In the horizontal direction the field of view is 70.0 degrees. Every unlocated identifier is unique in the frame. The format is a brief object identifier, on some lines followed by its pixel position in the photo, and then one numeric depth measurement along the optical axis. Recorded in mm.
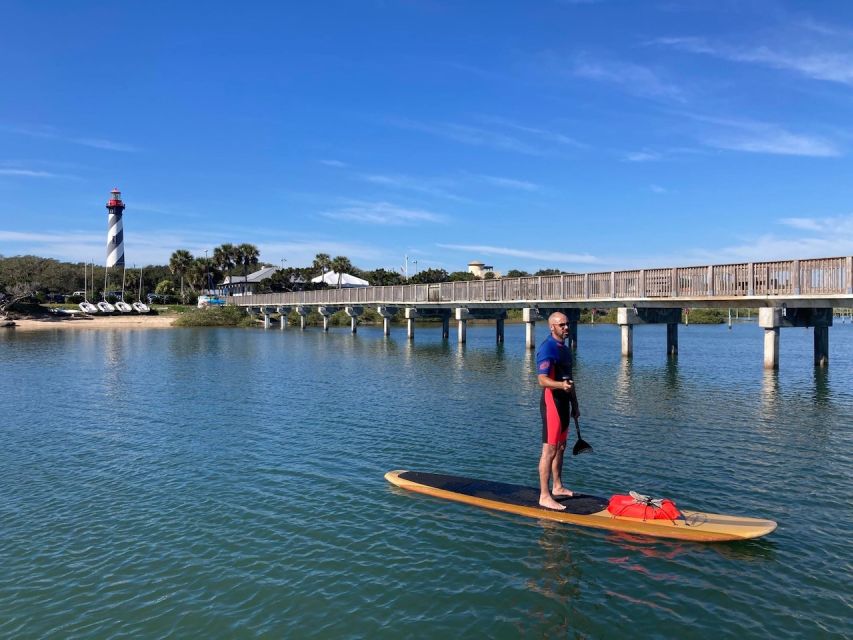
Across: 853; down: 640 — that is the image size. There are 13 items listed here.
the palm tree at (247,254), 113312
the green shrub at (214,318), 87112
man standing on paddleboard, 9414
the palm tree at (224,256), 112625
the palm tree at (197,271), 112812
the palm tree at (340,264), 102094
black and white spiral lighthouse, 119938
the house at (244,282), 112938
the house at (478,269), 190938
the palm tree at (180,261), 112062
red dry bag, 9758
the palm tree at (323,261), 109688
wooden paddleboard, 9344
